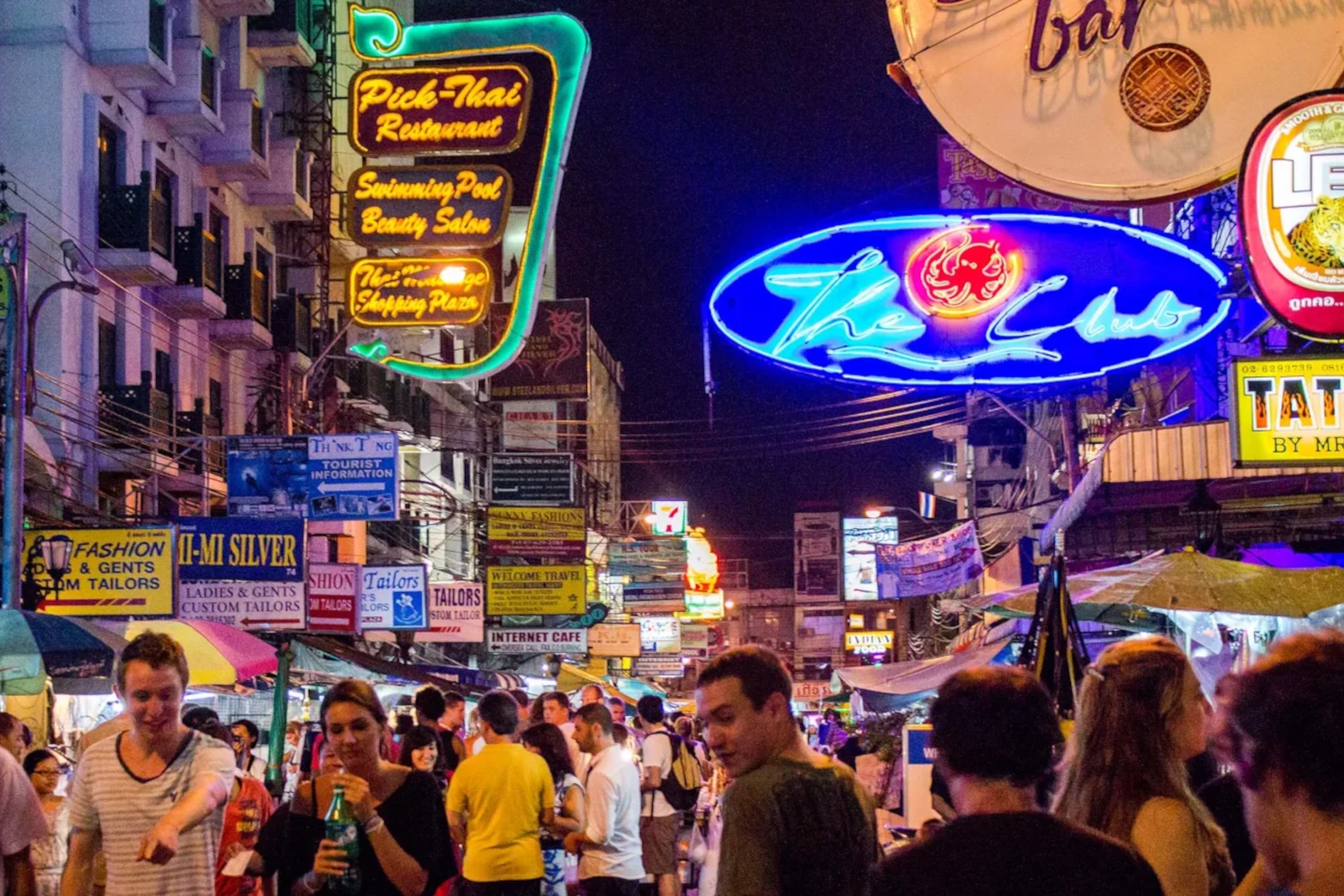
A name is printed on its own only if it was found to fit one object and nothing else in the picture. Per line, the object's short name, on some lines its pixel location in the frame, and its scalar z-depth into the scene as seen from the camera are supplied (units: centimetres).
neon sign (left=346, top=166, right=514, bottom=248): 2259
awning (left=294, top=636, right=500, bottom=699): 2404
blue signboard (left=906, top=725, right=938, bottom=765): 1320
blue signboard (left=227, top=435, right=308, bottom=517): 2297
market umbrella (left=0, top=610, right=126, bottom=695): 1346
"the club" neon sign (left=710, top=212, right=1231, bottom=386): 1187
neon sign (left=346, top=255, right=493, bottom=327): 2308
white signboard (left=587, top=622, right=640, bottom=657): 4834
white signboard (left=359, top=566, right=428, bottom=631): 2834
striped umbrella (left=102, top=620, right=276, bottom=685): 1636
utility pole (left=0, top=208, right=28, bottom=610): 1725
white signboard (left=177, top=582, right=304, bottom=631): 2052
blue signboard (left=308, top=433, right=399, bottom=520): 2303
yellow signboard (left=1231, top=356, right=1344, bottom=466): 1152
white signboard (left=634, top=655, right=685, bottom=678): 7256
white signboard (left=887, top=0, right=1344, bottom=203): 1059
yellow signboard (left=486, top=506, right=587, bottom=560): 3431
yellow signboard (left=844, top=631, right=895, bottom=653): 9275
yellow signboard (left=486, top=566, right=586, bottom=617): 3459
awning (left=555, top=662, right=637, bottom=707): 4053
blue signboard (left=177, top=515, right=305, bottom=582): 2055
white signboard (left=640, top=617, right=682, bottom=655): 6775
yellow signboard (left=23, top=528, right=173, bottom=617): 1831
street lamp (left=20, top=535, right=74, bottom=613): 1845
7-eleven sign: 7112
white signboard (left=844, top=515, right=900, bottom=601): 7238
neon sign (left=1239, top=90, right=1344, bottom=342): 1034
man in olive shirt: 467
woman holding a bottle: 529
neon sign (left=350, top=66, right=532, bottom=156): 2266
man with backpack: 1430
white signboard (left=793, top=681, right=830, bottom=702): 7312
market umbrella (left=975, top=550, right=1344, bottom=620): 1041
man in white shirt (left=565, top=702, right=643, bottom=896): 1149
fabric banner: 3036
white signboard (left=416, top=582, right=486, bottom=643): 3117
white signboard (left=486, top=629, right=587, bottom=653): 3562
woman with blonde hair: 418
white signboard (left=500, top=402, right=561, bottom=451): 6247
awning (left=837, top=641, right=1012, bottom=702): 1895
